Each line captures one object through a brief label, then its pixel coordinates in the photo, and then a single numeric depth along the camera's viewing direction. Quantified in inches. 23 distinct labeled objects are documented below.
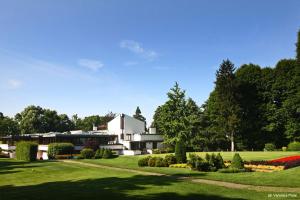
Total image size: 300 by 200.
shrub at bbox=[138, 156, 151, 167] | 1011.4
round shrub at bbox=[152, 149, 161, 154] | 1736.3
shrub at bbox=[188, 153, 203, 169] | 818.3
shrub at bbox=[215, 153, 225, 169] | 804.7
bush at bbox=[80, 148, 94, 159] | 1426.5
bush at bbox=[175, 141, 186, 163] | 996.1
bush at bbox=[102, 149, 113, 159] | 1412.8
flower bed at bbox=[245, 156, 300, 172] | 731.2
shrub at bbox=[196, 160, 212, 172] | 777.9
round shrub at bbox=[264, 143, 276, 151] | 1564.6
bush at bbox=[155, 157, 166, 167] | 970.2
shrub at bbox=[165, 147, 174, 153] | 1793.2
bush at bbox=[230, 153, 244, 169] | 763.8
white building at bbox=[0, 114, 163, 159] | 1805.7
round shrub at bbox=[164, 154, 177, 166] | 988.3
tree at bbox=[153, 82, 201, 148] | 1854.4
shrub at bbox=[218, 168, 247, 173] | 730.6
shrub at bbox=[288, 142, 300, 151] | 1422.0
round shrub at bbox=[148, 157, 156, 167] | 984.8
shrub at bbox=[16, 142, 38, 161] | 1421.9
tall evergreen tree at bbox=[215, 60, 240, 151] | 1782.0
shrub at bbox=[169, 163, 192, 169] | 902.1
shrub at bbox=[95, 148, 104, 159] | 1428.5
